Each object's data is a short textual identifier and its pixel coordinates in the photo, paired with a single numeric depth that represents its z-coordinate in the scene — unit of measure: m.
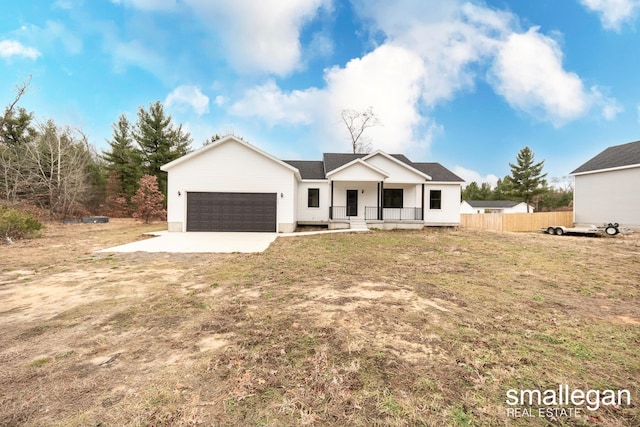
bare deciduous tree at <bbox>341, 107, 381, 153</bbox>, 28.91
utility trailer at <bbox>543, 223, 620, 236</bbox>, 15.62
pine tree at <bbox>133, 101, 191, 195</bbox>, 24.75
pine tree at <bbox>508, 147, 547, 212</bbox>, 33.72
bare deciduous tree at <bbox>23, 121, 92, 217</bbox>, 20.24
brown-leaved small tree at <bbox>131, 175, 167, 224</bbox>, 19.77
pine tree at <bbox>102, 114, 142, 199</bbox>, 25.41
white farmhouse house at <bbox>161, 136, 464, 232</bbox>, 14.45
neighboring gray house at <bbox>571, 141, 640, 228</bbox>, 16.95
